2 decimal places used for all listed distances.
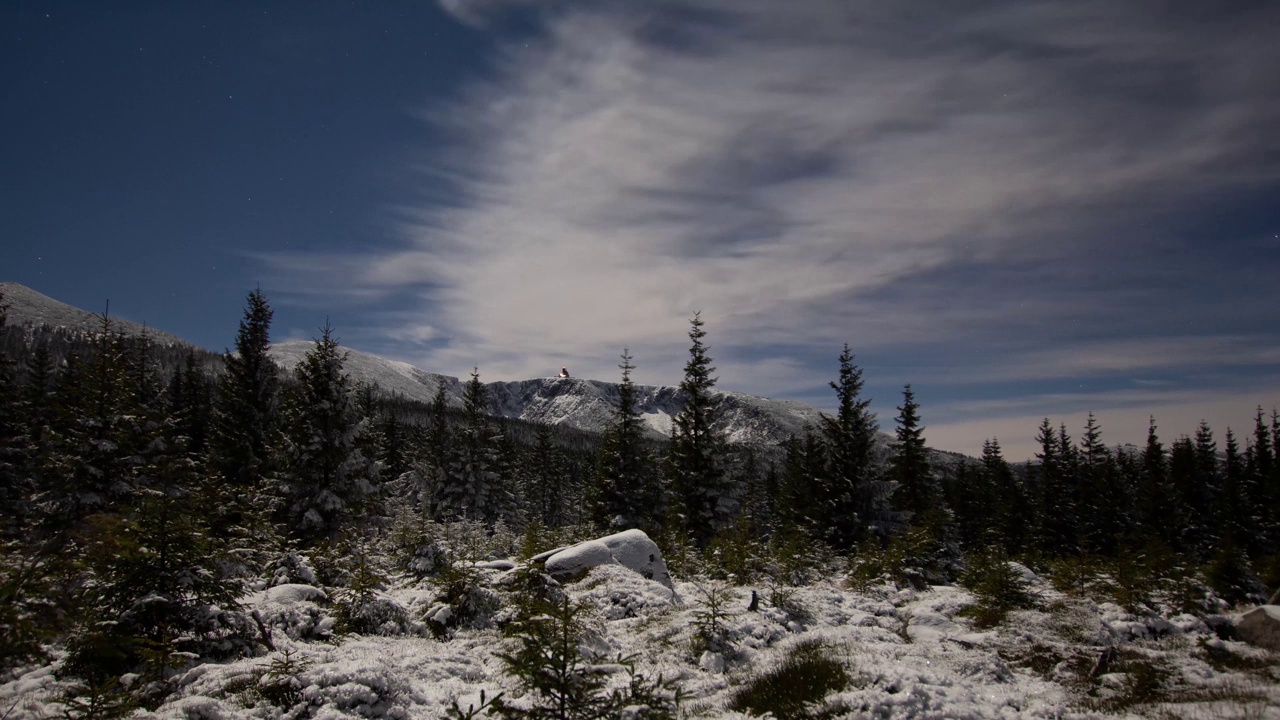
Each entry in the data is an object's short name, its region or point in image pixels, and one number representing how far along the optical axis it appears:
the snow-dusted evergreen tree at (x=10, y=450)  26.56
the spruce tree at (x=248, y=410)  26.73
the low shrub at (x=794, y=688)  7.68
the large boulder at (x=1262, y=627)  10.31
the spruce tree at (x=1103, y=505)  43.03
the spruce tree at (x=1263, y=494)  44.00
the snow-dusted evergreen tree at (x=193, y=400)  36.94
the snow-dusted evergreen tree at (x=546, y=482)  65.38
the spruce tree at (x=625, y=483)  32.69
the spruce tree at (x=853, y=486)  29.03
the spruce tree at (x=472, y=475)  40.94
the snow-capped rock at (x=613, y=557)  17.31
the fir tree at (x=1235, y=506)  43.46
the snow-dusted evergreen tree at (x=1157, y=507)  41.38
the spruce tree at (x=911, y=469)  34.16
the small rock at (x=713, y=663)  10.23
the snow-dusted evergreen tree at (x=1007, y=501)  46.22
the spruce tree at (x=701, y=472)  29.72
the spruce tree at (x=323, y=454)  21.67
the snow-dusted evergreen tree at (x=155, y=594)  7.41
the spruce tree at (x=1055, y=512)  44.06
